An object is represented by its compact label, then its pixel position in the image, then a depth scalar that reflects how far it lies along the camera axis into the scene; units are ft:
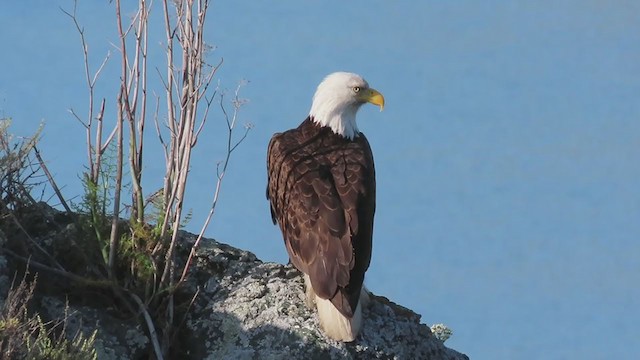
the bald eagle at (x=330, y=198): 56.75
